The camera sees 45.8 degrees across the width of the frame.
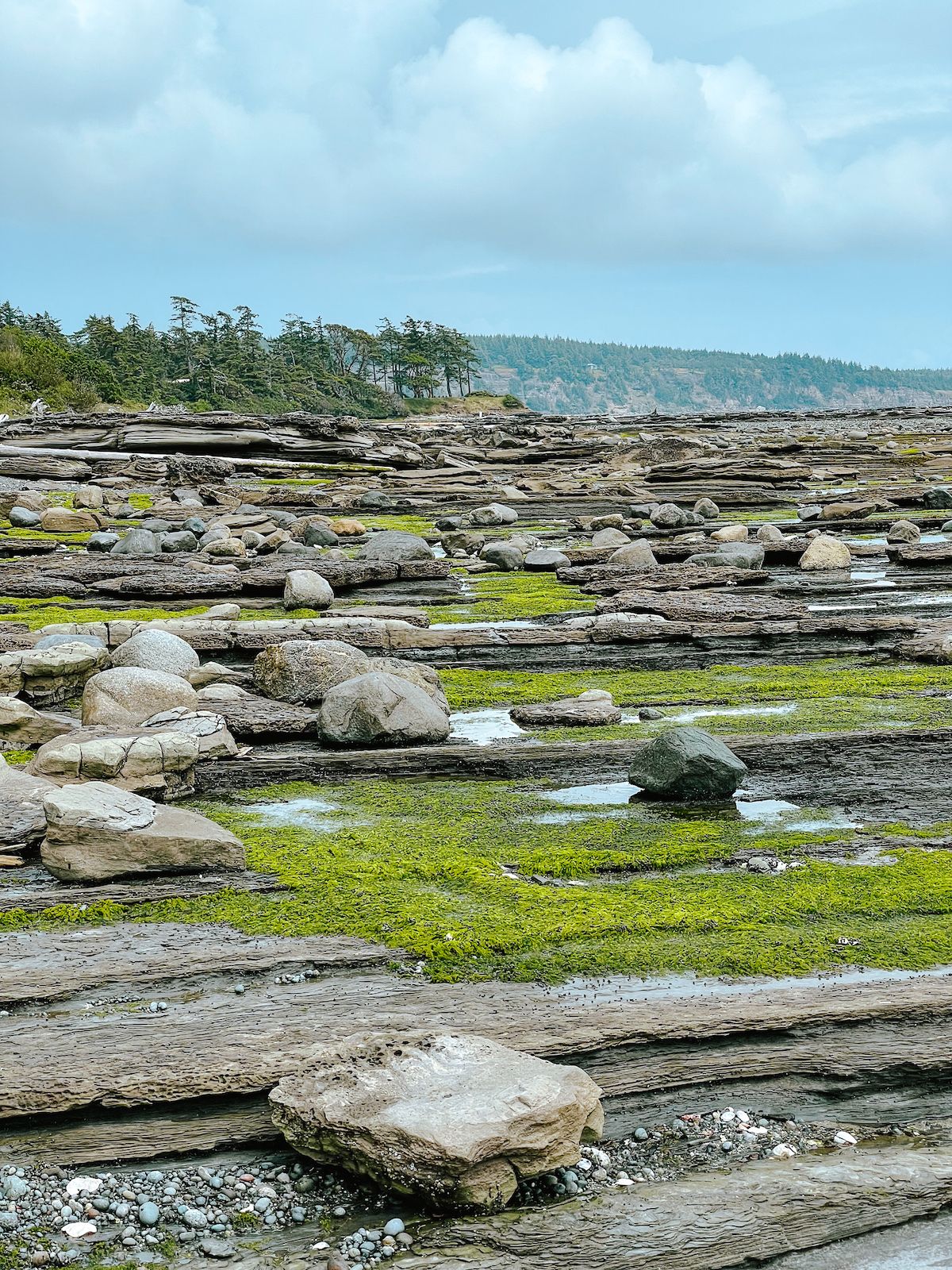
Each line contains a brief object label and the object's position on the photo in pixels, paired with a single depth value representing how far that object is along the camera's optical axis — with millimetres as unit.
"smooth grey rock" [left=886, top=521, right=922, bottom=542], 21359
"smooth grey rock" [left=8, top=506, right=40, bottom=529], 24641
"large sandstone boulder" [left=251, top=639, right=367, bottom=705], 9992
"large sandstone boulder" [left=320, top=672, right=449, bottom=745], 8844
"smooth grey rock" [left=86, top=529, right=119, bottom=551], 20250
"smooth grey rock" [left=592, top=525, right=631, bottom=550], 21122
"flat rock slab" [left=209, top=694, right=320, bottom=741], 9039
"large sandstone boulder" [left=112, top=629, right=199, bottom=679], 10297
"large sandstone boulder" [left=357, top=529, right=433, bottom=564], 18984
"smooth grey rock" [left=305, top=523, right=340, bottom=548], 22344
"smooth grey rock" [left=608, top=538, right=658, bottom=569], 17672
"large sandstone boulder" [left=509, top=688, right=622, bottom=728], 9836
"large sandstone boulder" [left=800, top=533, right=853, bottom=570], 18047
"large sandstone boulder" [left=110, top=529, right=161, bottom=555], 19641
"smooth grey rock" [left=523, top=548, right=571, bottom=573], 18906
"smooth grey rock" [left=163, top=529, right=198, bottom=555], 20391
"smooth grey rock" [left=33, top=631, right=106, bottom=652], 10547
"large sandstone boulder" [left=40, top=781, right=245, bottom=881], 6051
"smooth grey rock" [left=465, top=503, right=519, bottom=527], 26469
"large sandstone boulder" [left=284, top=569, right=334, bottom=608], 15312
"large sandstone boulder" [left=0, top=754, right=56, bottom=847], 6289
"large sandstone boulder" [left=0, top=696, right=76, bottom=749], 8461
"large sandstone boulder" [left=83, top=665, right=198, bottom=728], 8727
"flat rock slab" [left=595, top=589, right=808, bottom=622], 13680
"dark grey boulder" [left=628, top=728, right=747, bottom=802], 7625
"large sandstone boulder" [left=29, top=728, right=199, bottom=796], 7305
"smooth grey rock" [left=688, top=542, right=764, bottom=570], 17234
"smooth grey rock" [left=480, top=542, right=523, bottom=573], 19234
